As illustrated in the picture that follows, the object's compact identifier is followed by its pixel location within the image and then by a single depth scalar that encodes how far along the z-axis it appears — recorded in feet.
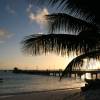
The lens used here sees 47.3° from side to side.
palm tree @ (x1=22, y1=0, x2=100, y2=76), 11.21
